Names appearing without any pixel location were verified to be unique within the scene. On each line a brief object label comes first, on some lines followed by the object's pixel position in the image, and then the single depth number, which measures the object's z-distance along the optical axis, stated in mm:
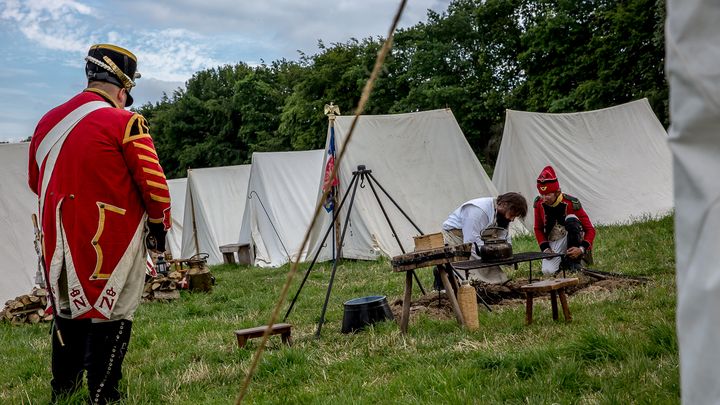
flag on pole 9383
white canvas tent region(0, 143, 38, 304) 7746
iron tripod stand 4480
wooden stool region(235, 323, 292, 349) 4188
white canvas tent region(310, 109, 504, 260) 9766
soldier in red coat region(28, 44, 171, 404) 2865
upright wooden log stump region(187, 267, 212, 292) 8086
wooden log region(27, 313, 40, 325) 6665
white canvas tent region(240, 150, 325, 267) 11633
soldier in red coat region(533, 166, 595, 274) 5984
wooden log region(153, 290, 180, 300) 7648
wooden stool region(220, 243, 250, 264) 11898
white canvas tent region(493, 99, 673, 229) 10625
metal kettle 4656
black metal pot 4488
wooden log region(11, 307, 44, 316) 6736
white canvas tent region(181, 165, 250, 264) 13320
